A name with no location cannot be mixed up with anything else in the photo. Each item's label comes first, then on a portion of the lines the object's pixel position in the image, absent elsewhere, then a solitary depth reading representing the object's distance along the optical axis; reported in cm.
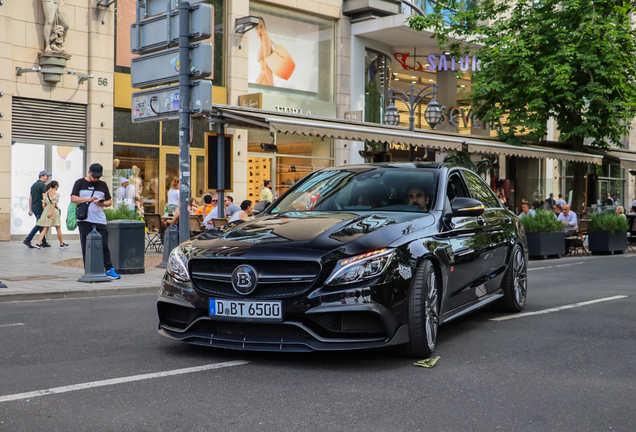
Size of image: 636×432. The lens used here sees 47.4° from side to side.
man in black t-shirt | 1091
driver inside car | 603
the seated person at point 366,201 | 609
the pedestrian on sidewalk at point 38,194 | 1789
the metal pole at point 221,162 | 1436
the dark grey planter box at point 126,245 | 1170
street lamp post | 2198
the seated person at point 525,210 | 1867
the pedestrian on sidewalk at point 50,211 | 1708
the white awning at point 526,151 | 2034
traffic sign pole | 1179
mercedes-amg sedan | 474
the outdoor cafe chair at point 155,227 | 1653
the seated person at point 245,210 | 1359
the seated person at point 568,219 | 1938
